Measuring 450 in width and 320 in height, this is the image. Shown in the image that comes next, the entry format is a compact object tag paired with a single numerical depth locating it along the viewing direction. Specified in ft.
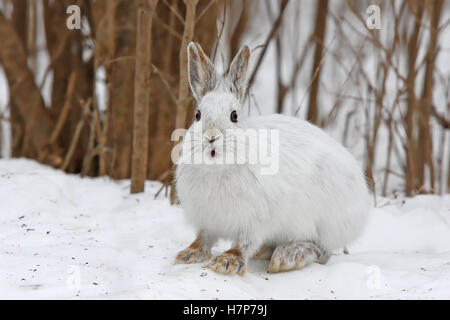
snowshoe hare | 18.21
